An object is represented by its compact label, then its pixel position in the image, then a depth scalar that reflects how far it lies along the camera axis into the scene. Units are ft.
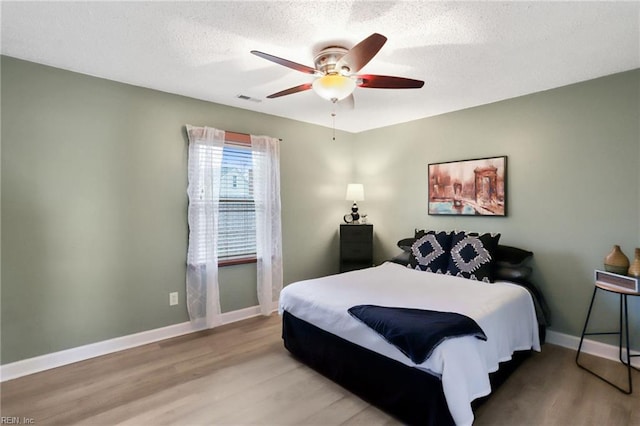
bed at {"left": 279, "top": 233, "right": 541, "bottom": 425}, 5.49
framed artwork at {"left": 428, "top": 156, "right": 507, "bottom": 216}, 10.87
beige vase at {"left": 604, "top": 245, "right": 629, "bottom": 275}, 7.92
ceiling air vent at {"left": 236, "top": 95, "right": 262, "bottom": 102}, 10.64
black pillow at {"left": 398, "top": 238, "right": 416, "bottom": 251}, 12.20
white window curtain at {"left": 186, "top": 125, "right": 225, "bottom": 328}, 10.48
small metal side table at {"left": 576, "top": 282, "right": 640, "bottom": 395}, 7.16
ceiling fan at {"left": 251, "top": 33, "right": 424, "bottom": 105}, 6.41
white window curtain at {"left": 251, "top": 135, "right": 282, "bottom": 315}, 12.02
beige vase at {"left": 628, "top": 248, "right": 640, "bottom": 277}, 7.59
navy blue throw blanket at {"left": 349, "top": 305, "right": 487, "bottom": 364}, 5.54
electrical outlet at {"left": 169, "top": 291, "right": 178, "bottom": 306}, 10.28
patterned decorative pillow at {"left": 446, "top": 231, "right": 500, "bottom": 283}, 9.46
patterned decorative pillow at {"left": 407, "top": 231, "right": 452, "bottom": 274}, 10.44
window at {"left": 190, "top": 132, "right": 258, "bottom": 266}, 10.58
